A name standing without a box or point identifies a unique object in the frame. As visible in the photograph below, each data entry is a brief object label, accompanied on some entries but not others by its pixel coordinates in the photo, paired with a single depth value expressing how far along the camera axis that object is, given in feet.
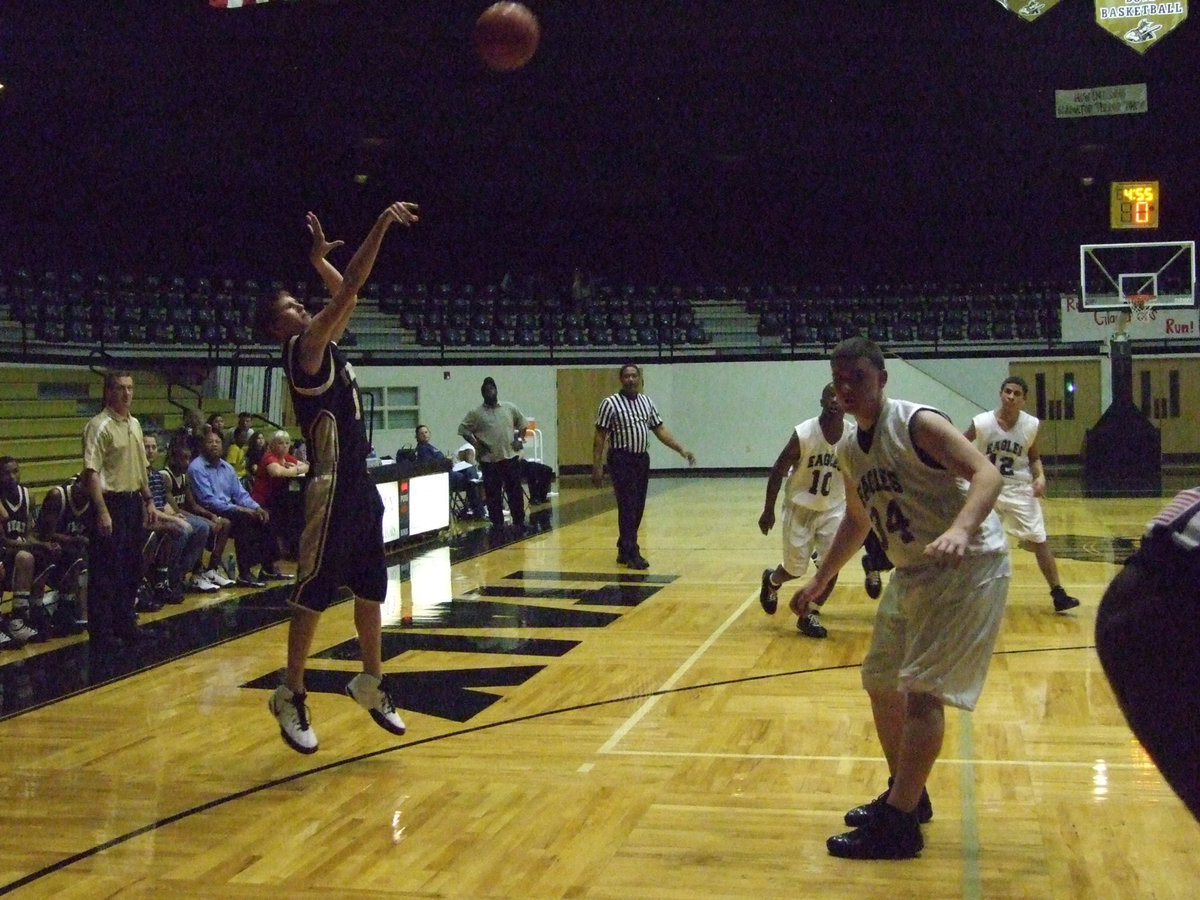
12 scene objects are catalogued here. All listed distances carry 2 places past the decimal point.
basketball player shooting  16.81
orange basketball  28.09
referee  37.45
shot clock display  65.36
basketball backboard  66.77
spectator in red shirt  36.91
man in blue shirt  34.63
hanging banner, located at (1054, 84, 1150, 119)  64.80
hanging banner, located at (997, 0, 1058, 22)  44.73
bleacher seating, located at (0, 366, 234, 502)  50.57
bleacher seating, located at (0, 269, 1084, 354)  83.92
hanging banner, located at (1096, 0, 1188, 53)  46.01
